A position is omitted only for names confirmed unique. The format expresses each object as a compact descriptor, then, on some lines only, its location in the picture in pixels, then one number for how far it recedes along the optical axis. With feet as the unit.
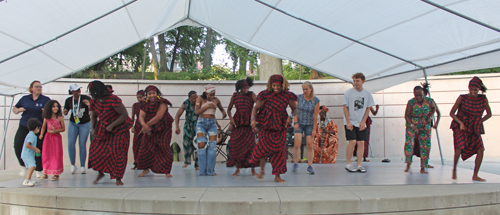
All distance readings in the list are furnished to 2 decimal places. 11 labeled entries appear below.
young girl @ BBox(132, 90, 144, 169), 24.56
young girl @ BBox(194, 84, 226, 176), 21.24
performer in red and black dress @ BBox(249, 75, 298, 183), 18.63
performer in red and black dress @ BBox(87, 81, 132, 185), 18.35
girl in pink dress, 20.02
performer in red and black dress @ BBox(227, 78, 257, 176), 22.09
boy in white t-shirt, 22.70
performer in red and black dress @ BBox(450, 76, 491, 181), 19.29
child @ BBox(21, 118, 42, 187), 18.03
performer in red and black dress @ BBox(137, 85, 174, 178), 21.38
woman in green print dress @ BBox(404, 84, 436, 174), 22.36
